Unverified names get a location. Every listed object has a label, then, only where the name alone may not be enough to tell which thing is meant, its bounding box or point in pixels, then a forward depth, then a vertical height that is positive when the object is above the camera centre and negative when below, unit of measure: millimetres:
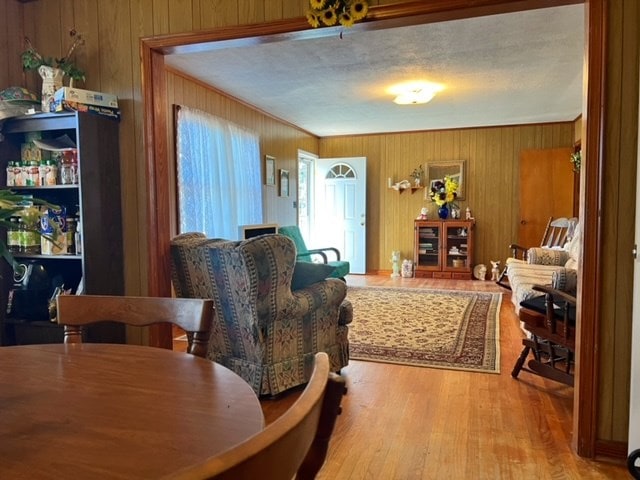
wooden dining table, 677 -378
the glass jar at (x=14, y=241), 2520 -149
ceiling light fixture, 4420 +1218
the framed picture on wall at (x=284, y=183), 6082 +398
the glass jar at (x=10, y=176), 2484 +217
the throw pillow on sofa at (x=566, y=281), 2717 -443
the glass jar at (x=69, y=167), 2439 +260
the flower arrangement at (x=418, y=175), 7203 +570
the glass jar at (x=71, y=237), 2486 -128
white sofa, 2738 -615
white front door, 7293 +51
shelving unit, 2354 -62
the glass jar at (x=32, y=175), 2453 +219
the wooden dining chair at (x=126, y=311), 1365 -312
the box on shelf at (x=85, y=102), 2318 +601
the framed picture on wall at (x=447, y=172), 7008 +591
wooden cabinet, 6824 -607
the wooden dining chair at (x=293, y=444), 407 -240
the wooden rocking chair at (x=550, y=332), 2531 -734
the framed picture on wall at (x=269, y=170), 5598 +537
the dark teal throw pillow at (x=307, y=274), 2740 -389
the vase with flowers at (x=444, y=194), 6867 +247
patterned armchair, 2381 -524
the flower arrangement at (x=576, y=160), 5895 +641
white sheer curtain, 4059 +382
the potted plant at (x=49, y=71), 2438 +796
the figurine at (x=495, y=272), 6777 -959
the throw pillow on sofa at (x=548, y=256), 4902 -534
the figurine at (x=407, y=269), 7117 -945
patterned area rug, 3264 -1073
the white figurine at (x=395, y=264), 7219 -872
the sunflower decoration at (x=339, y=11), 2070 +933
